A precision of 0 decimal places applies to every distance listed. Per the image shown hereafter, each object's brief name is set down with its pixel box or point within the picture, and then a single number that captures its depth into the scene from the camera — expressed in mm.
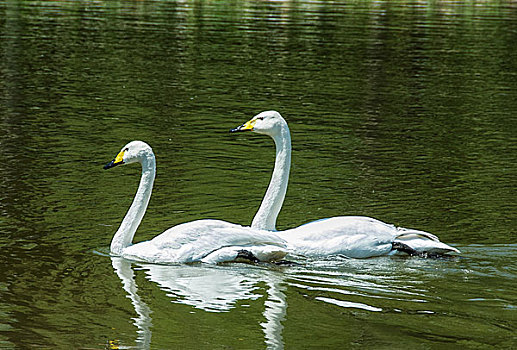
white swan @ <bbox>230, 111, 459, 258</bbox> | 20359
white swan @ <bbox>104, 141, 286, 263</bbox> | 19891
